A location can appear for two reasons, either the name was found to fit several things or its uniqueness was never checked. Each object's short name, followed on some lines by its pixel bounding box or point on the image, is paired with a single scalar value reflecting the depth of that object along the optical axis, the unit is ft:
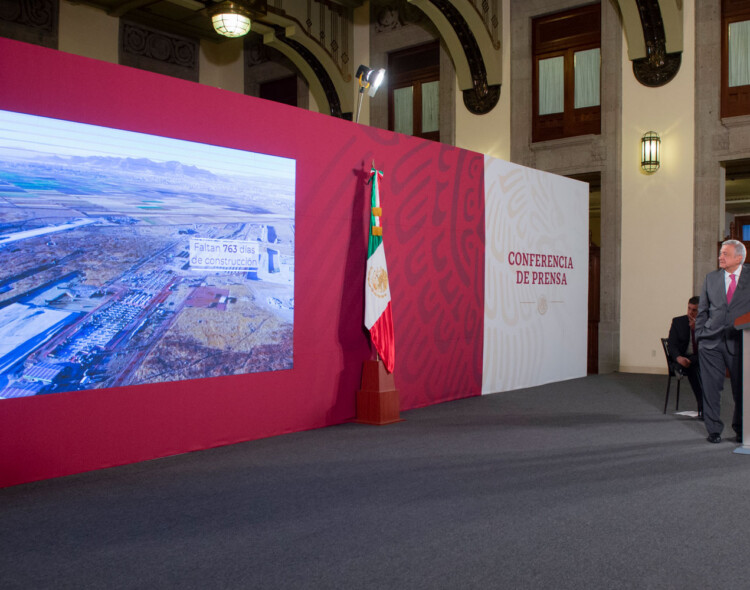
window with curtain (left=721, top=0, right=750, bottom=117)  31.89
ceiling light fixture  34.06
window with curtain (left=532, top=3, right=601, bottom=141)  35.78
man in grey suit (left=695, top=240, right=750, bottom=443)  17.72
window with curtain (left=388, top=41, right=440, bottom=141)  41.50
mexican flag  20.89
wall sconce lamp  33.27
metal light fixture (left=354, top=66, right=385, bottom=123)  22.60
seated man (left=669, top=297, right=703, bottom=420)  21.63
